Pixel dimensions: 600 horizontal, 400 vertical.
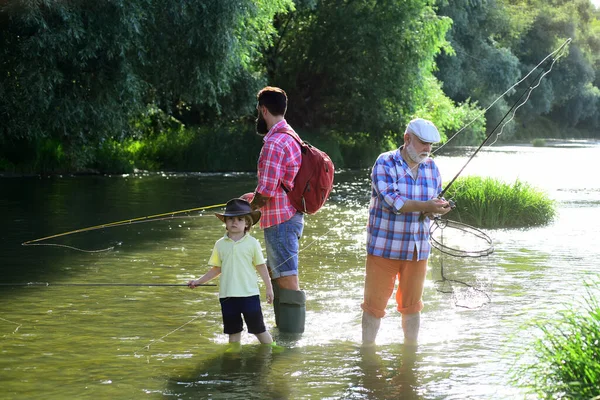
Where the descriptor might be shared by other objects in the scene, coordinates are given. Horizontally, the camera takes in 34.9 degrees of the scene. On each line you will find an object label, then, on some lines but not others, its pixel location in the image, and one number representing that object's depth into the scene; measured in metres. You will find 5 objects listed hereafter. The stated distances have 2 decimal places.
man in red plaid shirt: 6.65
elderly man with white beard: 6.16
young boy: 6.45
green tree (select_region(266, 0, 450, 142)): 31.39
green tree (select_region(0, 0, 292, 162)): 18.78
